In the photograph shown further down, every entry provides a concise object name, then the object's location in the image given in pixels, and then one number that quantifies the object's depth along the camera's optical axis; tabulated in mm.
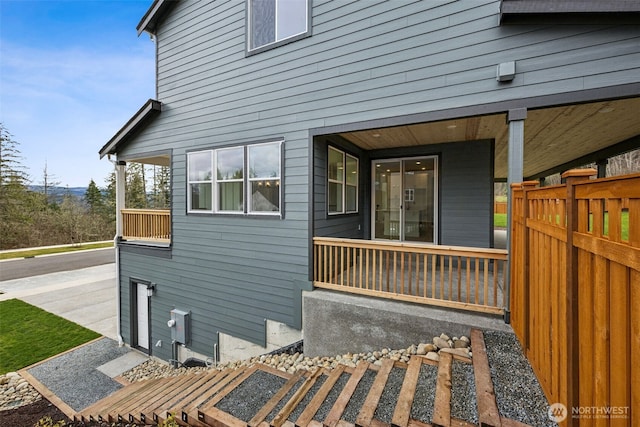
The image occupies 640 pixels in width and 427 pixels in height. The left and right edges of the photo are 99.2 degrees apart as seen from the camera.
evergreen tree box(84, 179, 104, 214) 28006
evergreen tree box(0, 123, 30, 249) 19047
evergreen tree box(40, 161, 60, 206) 23875
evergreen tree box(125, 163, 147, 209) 24656
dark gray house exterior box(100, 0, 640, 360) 3301
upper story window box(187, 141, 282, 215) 5117
